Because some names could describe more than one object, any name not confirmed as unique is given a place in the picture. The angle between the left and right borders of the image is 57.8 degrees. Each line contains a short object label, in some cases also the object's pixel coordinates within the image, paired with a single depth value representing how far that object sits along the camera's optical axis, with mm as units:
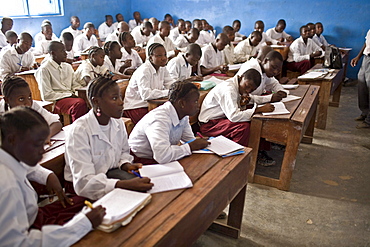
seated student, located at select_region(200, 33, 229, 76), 5088
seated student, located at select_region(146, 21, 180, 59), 6832
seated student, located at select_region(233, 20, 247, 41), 8798
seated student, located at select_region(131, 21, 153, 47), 7742
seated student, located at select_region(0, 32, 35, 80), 4434
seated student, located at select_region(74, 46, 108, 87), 3767
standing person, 4438
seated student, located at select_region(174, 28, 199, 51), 7469
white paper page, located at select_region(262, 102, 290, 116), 2881
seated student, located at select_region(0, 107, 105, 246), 1090
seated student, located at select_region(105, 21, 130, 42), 7598
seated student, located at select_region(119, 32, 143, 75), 5012
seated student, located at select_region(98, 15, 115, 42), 9766
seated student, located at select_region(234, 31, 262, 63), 6137
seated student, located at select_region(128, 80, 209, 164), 1907
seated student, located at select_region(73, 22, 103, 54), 7172
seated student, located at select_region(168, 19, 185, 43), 8656
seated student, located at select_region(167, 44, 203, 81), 4141
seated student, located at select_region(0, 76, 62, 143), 2141
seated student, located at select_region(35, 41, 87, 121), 3445
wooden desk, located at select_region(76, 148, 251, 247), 1215
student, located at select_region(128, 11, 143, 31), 10446
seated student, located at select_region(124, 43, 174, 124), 3393
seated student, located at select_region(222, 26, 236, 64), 5891
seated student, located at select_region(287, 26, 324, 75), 6590
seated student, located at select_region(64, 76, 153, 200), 1528
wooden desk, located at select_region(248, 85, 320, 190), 2744
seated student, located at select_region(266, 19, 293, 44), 8320
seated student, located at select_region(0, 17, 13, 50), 6430
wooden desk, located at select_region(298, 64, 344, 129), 4309
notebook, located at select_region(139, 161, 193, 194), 1569
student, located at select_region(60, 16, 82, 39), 8367
